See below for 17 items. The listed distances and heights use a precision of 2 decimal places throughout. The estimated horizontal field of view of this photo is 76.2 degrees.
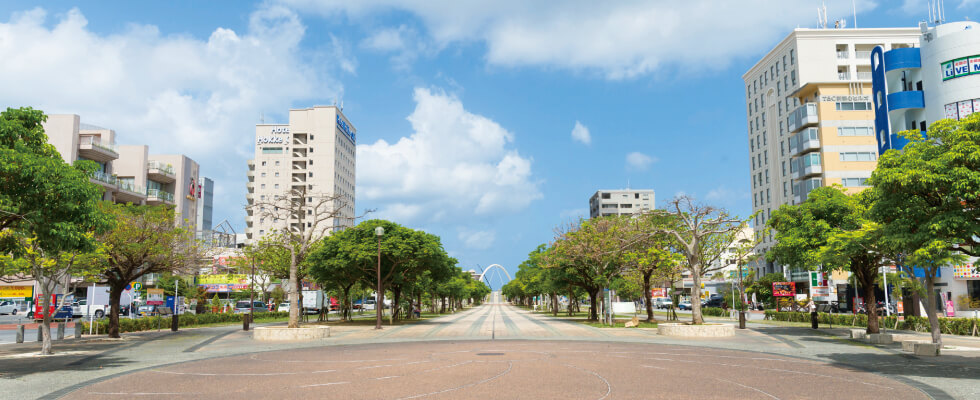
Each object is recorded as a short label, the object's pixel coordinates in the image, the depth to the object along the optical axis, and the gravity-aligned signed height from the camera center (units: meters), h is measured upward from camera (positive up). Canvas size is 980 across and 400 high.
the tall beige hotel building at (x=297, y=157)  130.00 +25.97
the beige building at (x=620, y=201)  175.62 +21.93
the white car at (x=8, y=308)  64.19 -2.33
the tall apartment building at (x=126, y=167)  61.22 +13.28
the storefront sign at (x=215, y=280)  86.50 +0.41
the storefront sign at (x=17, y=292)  42.88 -0.47
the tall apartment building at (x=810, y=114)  75.31 +20.83
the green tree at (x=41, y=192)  16.33 +2.47
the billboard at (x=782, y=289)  68.25 -1.35
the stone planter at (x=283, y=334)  29.06 -2.40
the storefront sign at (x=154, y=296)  44.41 -0.90
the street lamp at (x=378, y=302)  38.54 -1.28
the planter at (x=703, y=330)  29.44 -2.47
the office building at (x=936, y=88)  45.84 +14.31
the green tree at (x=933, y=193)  15.59 +2.16
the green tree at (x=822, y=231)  29.66 +2.22
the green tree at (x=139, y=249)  29.94 +1.71
